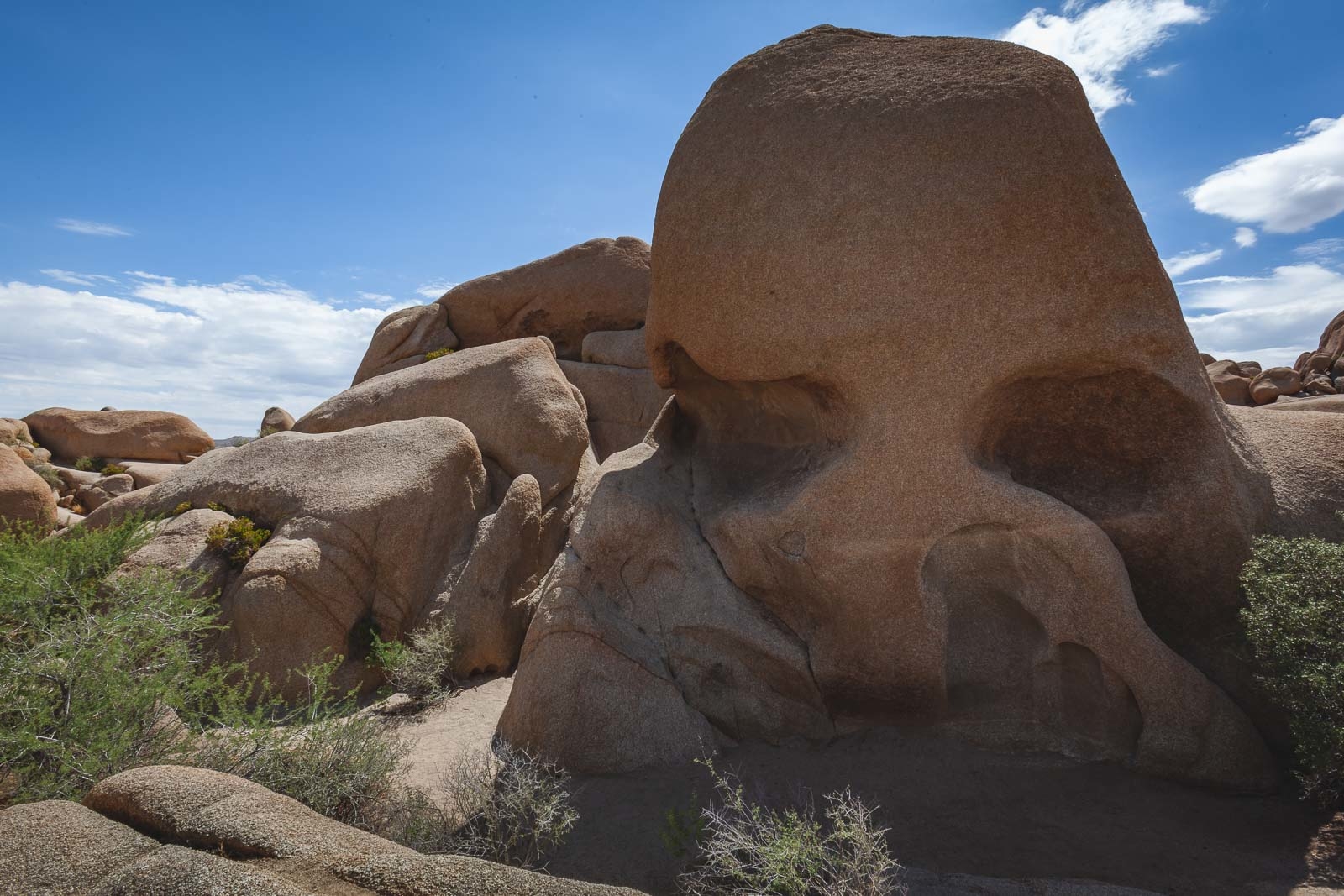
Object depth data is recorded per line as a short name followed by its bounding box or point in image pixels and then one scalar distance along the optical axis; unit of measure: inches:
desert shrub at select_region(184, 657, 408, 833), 237.3
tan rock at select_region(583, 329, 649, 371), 682.2
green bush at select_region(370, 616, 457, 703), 375.6
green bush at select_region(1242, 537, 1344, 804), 212.1
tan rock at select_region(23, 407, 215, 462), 1032.2
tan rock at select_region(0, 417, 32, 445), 936.9
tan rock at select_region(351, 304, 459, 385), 750.5
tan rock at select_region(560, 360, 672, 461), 651.5
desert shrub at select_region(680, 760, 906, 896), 175.0
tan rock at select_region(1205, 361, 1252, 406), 1095.0
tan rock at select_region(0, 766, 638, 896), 129.0
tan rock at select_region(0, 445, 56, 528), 573.3
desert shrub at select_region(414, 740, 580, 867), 235.0
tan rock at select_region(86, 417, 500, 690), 380.2
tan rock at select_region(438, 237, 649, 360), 739.4
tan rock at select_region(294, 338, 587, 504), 481.4
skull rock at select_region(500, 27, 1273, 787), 259.8
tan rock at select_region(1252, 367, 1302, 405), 1060.8
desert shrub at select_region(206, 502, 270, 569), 396.0
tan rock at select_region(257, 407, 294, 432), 1009.5
